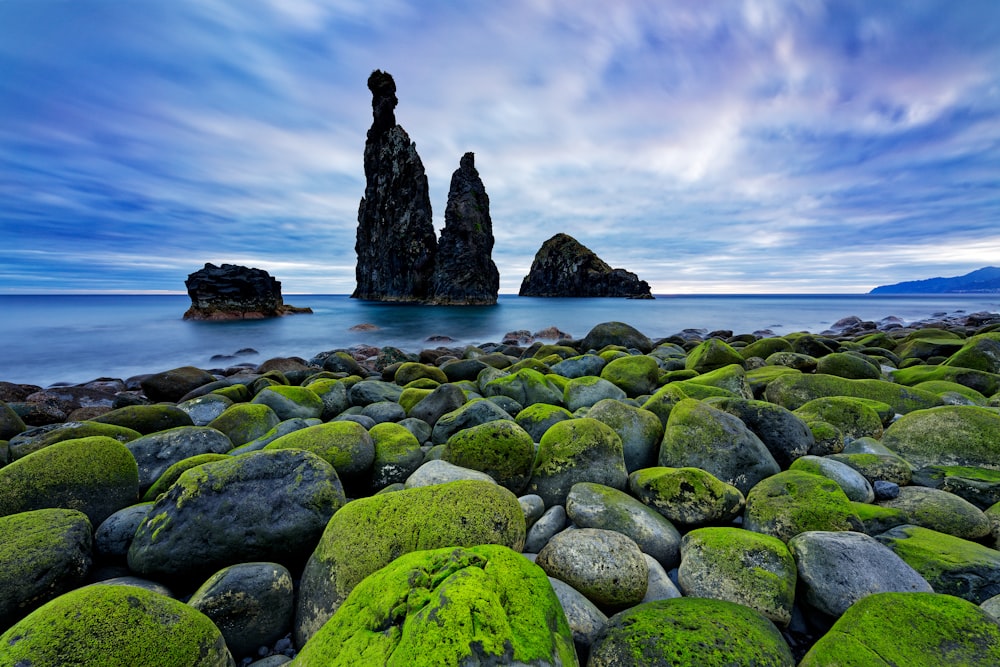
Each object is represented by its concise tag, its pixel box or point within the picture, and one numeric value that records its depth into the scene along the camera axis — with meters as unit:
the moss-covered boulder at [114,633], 1.70
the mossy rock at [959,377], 6.61
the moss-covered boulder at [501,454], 3.79
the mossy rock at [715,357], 8.19
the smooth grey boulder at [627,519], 2.98
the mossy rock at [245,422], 5.36
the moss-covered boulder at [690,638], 1.85
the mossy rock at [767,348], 9.95
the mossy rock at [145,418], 5.24
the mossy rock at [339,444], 3.84
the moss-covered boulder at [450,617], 1.53
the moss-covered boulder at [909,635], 1.79
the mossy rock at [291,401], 6.20
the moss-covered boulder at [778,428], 4.15
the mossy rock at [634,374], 7.42
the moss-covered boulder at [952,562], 2.43
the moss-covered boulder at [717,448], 3.76
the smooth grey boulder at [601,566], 2.43
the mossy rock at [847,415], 4.84
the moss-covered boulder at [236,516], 2.69
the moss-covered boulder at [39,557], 2.28
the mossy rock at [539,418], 4.84
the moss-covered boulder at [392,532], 2.45
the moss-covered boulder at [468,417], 4.94
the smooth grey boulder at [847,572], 2.38
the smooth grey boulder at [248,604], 2.31
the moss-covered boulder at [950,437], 3.98
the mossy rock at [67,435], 4.52
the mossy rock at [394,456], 4.10
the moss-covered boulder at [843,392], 5.70
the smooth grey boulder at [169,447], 4.05
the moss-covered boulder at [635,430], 4.34
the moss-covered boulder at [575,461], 3.71
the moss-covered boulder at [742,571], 2.41
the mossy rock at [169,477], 3.50
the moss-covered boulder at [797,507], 2.98
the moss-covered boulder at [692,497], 3.20
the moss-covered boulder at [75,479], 3.07
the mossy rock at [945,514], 2.99
